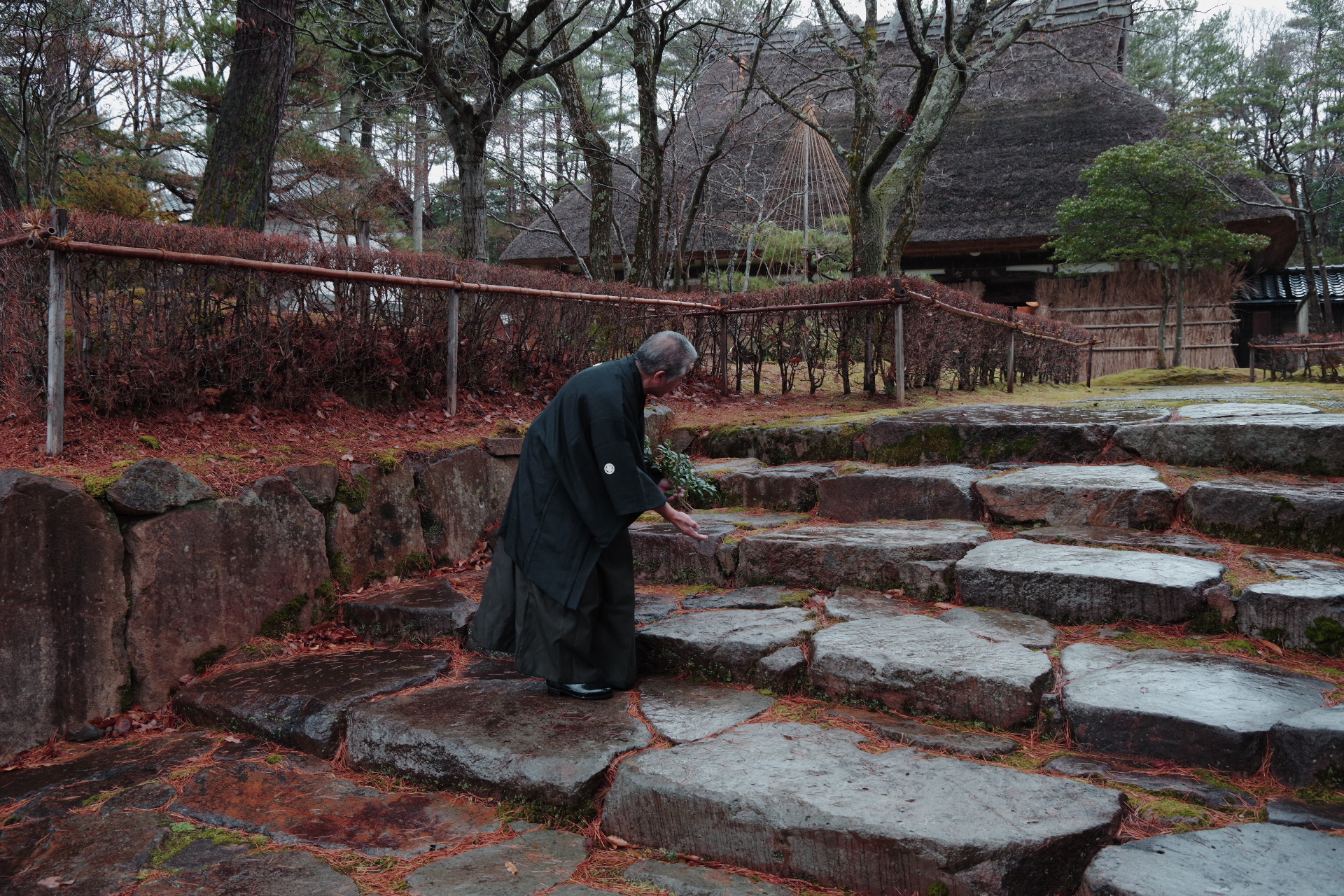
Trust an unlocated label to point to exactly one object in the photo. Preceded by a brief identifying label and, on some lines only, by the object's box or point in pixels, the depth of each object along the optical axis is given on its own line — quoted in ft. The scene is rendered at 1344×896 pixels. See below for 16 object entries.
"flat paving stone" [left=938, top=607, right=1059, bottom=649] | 9.42
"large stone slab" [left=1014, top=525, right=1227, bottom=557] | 10.76
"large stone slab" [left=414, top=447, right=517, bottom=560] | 15.34
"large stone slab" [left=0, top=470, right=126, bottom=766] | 9.94
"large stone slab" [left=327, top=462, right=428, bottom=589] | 13.75
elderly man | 9.75
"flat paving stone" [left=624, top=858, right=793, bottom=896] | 6.87
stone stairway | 6.70
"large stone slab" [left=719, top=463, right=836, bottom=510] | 15.51
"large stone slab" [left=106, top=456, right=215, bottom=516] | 10.94
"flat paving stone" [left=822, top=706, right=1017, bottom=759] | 7.86
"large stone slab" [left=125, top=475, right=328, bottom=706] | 11.10
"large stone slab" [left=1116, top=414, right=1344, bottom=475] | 12.01
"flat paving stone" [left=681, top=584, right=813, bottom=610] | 11.64
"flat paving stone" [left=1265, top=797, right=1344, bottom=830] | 6.33
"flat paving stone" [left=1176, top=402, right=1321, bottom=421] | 14.52
